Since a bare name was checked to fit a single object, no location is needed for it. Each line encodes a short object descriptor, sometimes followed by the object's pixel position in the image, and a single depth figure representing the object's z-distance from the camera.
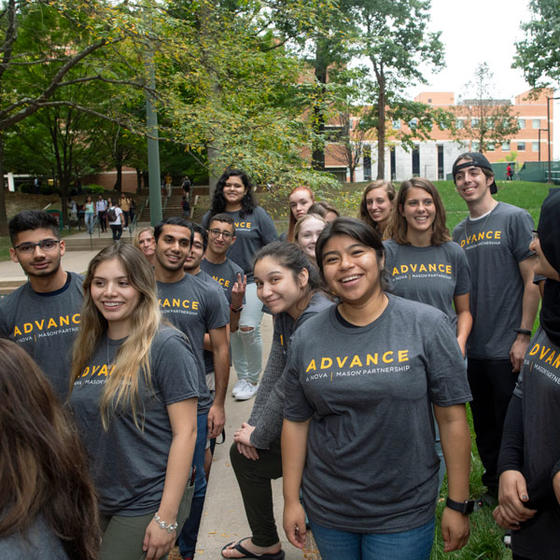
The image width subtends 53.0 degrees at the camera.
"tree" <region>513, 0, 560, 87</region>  19.52
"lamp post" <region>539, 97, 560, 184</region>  40.73
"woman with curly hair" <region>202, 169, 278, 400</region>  5.47
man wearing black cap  3.58
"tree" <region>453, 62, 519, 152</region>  47.34
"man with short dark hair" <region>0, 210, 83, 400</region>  3.01
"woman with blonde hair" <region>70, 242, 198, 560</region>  2.27
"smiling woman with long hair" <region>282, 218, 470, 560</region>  1.97
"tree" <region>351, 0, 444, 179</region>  27.16
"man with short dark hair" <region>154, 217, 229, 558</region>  3.47
